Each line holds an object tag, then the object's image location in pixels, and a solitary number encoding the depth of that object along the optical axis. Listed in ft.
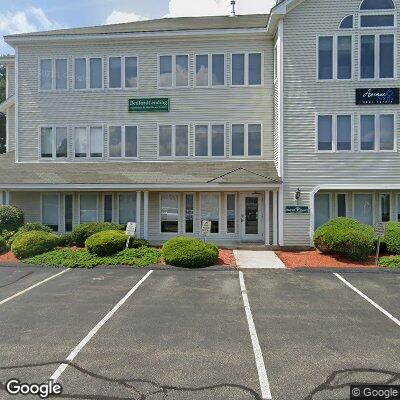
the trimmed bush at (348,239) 43.06
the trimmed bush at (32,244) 45.70
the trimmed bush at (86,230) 51.70
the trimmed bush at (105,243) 44.91
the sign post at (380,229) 41.83
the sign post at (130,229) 46.56
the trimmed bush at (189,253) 41.55
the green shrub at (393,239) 46.03
